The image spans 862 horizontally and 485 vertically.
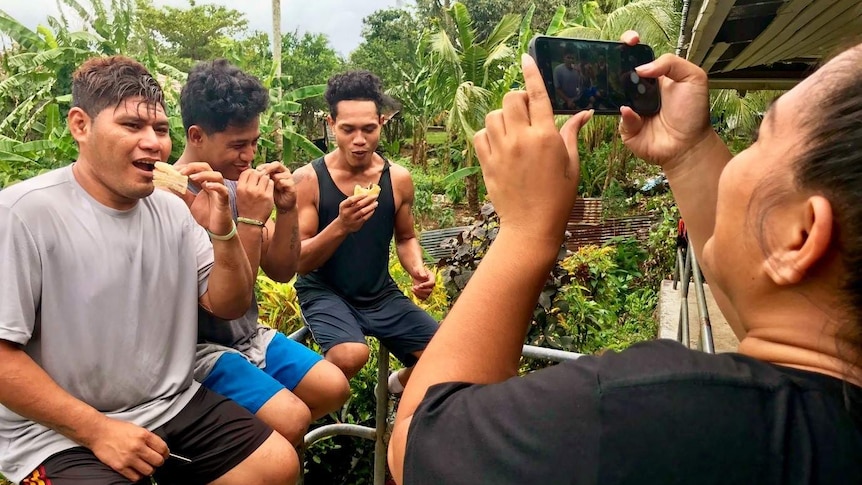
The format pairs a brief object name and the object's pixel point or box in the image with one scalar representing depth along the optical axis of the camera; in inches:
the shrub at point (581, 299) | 144.9
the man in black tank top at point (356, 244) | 109.2
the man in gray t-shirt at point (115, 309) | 65.1
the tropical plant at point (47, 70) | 251.9
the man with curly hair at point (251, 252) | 83.3
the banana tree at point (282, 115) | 343.6
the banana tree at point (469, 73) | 426.3
